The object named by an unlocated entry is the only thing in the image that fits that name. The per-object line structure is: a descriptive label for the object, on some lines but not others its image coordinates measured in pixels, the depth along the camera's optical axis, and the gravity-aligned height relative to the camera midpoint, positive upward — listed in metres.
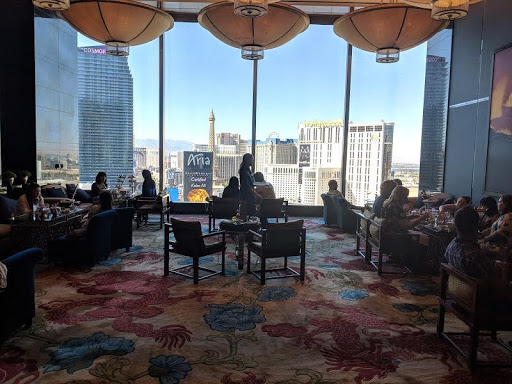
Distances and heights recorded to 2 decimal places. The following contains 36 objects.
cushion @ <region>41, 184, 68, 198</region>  8.28 -0.80
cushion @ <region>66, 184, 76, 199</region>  9.05 -0.83
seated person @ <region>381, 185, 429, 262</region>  5.43 -0.78
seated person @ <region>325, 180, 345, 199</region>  9.10 -0.62
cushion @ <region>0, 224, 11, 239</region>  5.87 -1.18
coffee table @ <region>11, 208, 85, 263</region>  5.34 -1.10
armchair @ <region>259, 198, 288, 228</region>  7.64 -0.93
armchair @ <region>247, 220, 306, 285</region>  4.99 -1.05
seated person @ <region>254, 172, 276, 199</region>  8.23 -0.63
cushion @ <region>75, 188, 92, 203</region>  9.16 -0.99
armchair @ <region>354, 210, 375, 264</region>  6.07 -1.11
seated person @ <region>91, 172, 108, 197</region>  8.55 -0.66
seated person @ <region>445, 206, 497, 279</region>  3.04 -0.67
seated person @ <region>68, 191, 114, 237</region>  6.05 -0.78
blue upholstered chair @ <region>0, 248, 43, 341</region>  3.20 -1.19
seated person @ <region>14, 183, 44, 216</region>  5.96 -0.72
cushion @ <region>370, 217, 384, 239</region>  5.62 -0.95
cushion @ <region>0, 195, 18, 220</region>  6.62 -0.96
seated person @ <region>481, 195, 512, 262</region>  4.25 -0.79
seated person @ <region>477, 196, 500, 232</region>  5.14 -0.59
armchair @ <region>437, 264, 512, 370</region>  2.97 -1.09
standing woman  7.34 -0.44
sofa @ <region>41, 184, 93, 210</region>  7.71 -0.89
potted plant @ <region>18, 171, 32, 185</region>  8.34 -0.50
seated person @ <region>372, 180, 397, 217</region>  6.05 -0.48
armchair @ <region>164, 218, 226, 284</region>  4.96 -1.13
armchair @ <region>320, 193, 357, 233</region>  8.53 -1.14
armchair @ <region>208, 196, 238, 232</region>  7.55 -0.92
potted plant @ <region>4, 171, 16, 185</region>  7.92 -0.49
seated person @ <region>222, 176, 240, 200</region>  7.77 -0.61
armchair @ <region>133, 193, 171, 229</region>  8.34 -1.05
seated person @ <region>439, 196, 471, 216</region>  6.07 -0.67
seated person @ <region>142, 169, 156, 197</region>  8.70 -0.65
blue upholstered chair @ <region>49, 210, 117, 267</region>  5.37 -1.26
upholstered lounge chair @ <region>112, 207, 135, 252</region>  6.14 -1.16
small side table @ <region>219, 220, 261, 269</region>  5.71 -1.03
